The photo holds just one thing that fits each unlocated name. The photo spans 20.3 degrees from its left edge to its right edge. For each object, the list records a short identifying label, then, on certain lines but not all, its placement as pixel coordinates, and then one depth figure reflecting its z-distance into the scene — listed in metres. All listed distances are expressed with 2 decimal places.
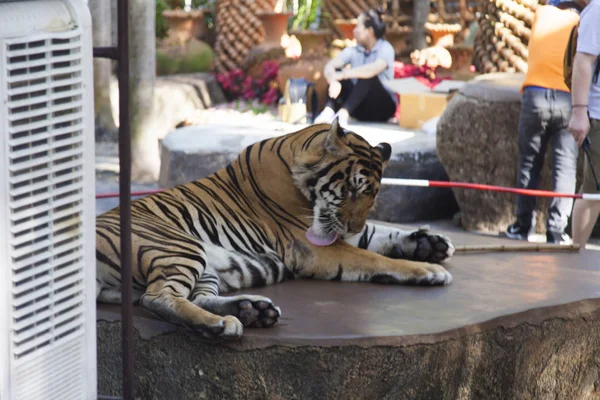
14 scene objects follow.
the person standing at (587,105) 8.74
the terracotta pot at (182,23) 24.94
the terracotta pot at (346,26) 23.97
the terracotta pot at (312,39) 25.49
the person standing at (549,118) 10.34
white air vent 3.94
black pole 4.55
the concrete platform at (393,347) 5.31
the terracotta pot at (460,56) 22.20
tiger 6.05
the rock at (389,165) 12.49
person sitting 14.96
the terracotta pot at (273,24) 23.39
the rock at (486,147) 11.86
